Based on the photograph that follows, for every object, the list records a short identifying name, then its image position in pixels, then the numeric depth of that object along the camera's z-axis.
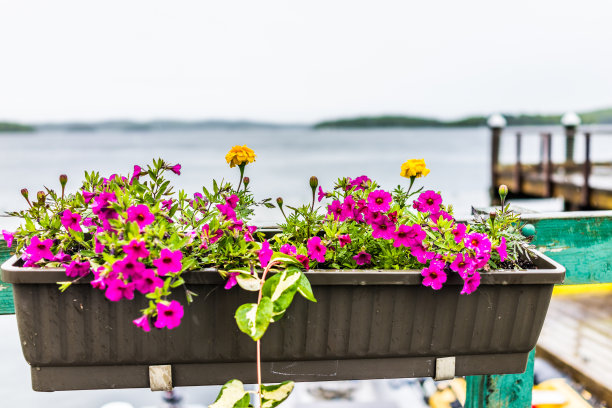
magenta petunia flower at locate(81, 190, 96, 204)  0.73
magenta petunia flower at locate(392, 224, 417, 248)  0.72
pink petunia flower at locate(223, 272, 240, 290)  0.67
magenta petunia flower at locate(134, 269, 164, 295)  0.62
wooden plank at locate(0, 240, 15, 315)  0.98
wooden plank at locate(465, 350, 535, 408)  1.10
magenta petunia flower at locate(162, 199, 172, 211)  0.74
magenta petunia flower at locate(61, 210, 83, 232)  0.70
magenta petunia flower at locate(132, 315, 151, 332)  0.60
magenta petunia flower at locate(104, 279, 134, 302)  0.61
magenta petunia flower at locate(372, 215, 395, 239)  0.74
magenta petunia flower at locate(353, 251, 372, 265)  0.75
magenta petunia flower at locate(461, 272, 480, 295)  0.69
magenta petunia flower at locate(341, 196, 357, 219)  0.77
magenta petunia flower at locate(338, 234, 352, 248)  0.75
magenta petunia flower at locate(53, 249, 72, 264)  0.68
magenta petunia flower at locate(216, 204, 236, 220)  0.73
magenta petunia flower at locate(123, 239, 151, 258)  0.61
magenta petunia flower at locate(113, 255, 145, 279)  0.61
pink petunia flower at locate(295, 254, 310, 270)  0.70
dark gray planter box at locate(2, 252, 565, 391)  0.68
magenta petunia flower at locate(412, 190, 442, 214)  0.78
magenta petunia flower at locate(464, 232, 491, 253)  0.69
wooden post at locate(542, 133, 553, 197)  8.45
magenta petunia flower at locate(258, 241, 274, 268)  0.68
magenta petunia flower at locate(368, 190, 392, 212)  0.75
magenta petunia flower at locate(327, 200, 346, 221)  0.79
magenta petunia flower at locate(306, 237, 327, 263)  0.72
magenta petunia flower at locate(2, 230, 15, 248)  0.73
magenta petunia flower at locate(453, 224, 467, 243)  0.70
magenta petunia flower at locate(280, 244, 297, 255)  0.70
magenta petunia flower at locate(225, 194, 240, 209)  0.75
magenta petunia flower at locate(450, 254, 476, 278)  0.69
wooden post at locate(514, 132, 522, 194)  9.16
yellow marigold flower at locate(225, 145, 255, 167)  0.75
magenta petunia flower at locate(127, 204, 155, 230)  0.64
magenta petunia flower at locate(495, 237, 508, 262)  0.72
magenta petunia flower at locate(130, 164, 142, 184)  0.75
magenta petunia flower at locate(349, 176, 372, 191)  0.83
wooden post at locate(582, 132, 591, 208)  7.34
